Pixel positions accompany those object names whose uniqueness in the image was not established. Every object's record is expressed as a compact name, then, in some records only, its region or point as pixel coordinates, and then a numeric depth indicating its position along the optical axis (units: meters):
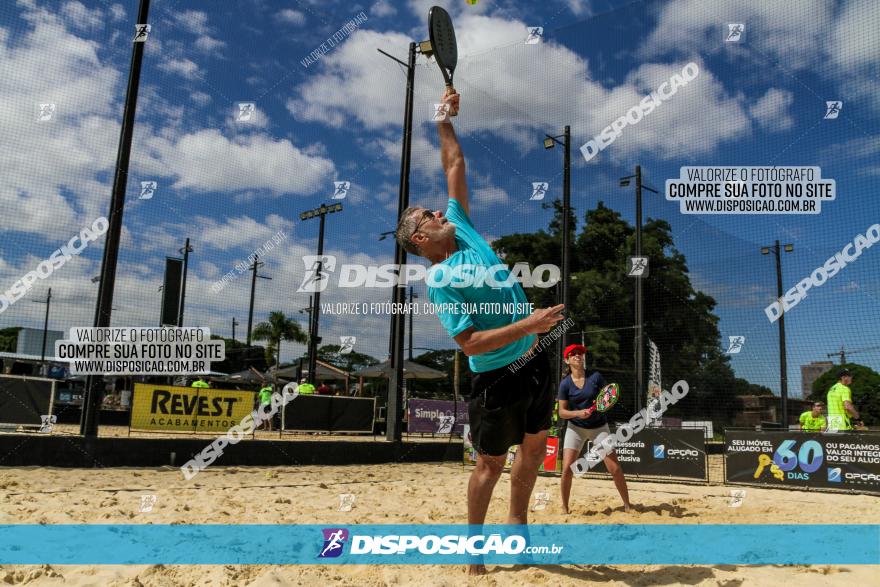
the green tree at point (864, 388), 9.80
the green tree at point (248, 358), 20.43
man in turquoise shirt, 2.70
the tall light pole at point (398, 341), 10.01
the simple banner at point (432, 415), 17.44
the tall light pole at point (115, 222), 7.21
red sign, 9.02
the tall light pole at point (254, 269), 8.36
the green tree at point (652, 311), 14.38
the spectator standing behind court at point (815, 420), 11.71
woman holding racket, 5.39
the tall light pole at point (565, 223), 11.29
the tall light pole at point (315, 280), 9.02
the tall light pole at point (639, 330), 14.20
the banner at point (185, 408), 10.20
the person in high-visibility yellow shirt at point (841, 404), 9.35
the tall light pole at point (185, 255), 7.65
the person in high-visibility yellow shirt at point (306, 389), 14.28
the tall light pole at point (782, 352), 9.87
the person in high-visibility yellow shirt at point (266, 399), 14.02
